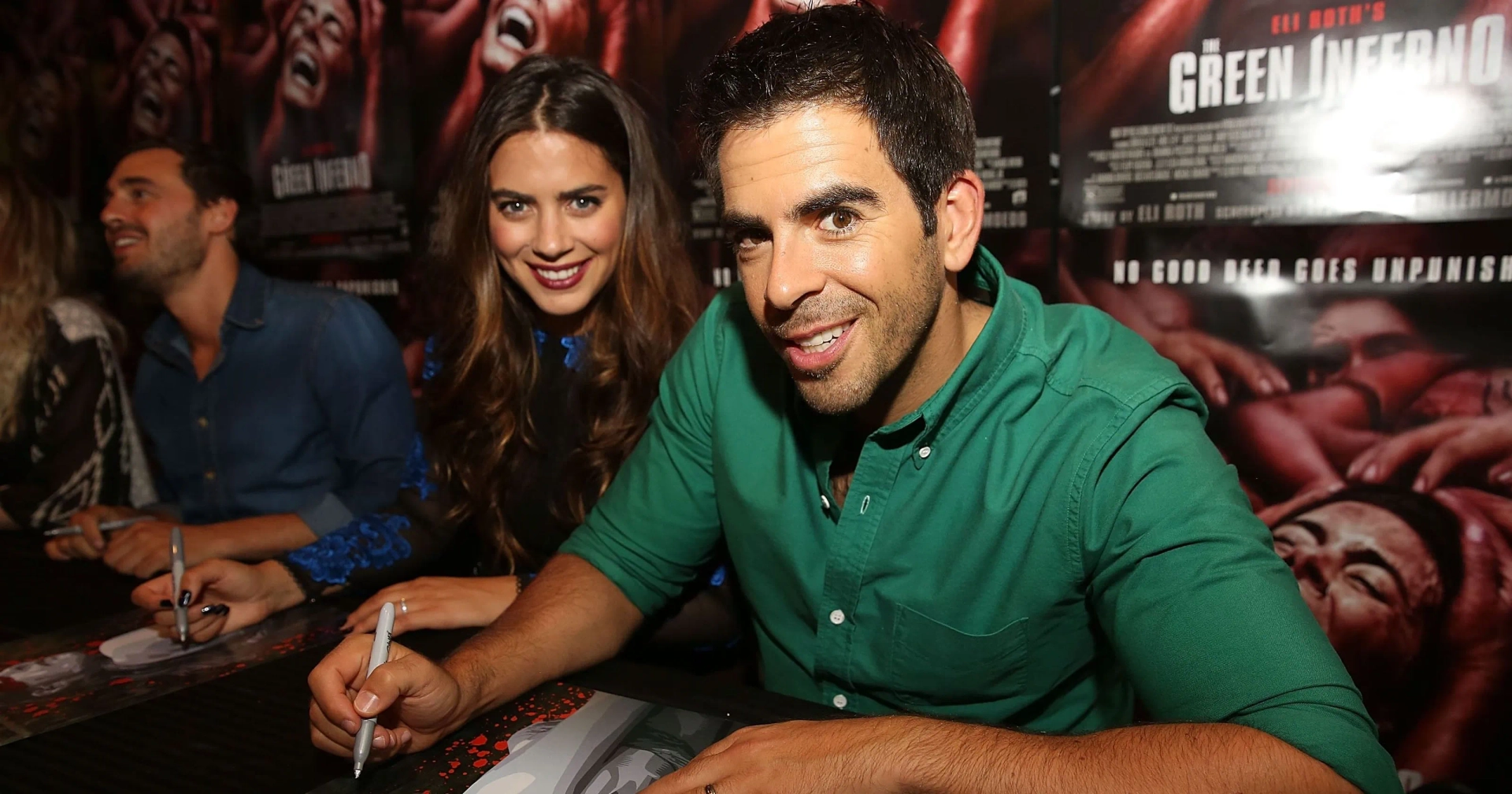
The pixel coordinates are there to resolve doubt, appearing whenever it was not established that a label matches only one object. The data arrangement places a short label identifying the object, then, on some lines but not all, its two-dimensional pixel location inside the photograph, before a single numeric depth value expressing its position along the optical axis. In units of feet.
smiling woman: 6.45
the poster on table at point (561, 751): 3.49
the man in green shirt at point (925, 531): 3.24
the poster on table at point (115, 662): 4.32
